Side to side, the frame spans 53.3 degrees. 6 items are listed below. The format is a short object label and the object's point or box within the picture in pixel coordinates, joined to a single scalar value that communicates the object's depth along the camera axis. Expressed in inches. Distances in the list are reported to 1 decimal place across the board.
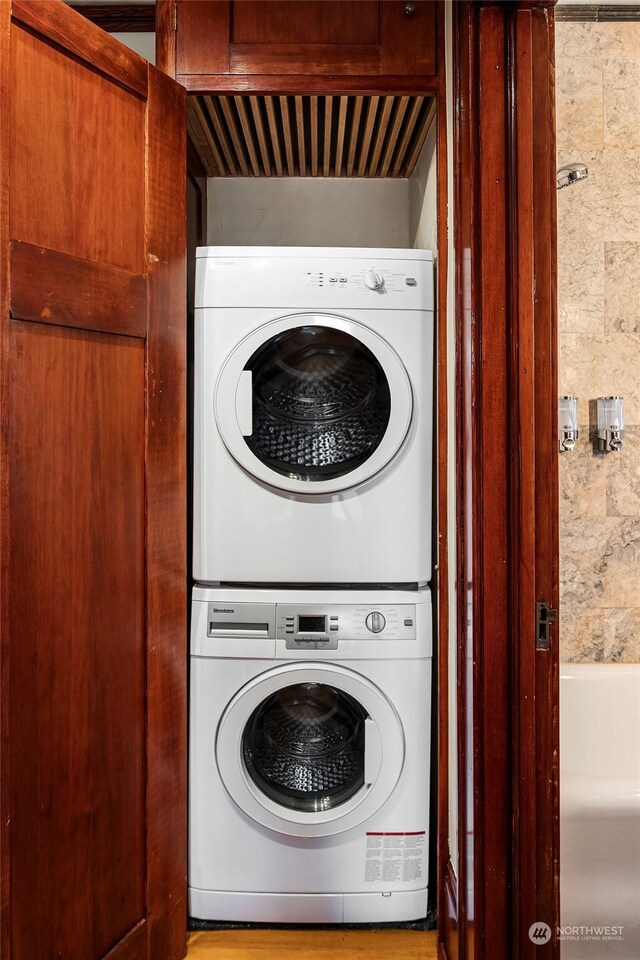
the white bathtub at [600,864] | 59.1
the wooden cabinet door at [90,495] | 45.8
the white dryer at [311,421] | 64.4
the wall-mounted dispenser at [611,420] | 81.2
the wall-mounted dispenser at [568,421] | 78.7
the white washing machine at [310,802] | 64.2
